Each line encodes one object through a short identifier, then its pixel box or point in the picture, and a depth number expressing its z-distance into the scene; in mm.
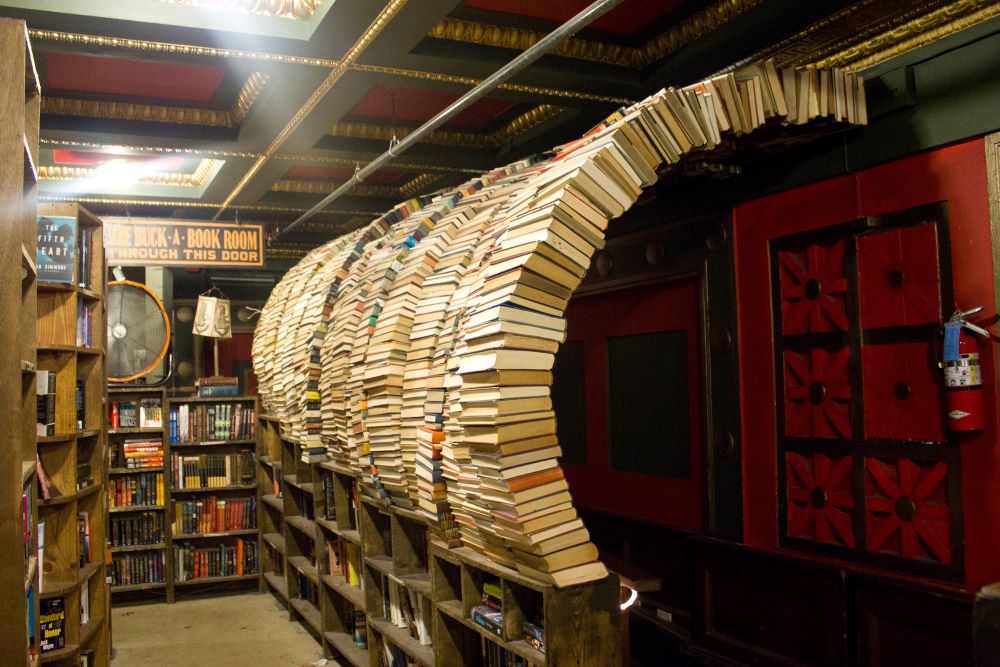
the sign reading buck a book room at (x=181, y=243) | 6164
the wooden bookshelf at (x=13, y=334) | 2342
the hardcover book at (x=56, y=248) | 4273
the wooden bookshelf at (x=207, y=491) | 7941
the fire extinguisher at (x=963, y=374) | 3139
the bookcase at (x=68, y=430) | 4277
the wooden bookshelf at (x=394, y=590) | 2926
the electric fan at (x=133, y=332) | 7680
